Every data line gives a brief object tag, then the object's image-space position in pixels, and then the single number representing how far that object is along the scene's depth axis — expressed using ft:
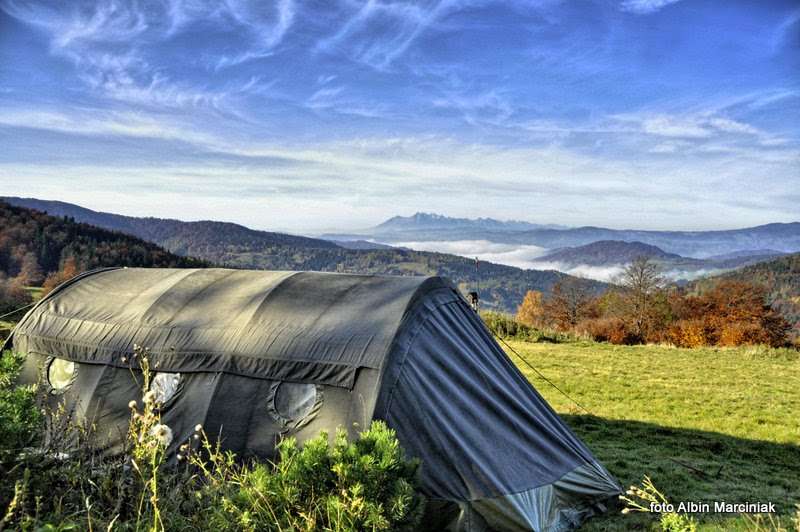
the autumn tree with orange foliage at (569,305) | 172.65
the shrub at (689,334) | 126.52
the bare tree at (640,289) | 135.33
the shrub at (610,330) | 126.80
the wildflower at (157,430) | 9.97
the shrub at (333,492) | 11.60
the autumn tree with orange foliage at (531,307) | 193.98
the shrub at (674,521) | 10.89
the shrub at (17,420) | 12.94
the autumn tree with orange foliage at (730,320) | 123.44
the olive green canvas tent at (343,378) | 17.13
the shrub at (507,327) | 82.02
